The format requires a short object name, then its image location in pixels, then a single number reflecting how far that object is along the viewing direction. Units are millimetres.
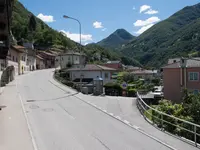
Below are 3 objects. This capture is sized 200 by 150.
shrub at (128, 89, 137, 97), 41247
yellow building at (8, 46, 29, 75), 51656
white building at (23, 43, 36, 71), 74850
